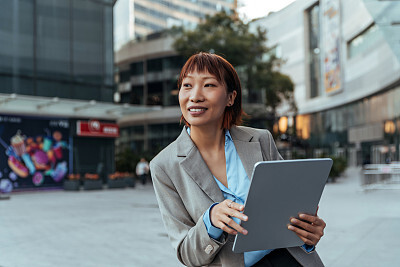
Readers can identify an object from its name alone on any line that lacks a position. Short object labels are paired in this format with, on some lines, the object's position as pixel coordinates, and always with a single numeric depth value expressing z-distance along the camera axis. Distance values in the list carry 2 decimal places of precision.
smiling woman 1.75
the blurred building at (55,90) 20.50
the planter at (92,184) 21.83
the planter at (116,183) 23.00
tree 26.48
